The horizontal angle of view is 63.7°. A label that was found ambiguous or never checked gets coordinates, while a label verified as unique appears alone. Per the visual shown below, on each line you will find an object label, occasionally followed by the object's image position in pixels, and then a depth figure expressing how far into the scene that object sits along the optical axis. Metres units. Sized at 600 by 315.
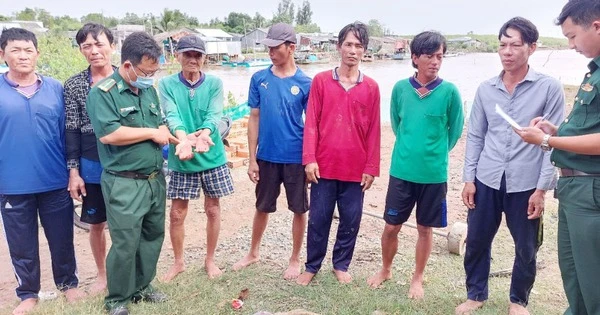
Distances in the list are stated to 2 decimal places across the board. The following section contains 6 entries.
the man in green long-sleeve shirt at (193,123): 3.64
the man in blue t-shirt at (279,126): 3.72
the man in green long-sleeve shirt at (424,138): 3.39
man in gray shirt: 2.97
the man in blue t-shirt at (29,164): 3.17
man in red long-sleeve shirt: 3.55
